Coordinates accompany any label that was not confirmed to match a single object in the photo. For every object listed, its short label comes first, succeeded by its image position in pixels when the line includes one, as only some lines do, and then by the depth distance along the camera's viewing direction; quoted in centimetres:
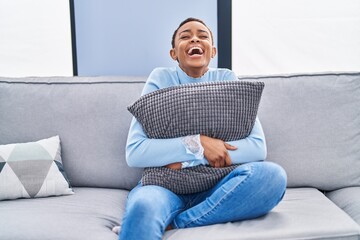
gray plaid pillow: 146
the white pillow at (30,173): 158
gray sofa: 173
